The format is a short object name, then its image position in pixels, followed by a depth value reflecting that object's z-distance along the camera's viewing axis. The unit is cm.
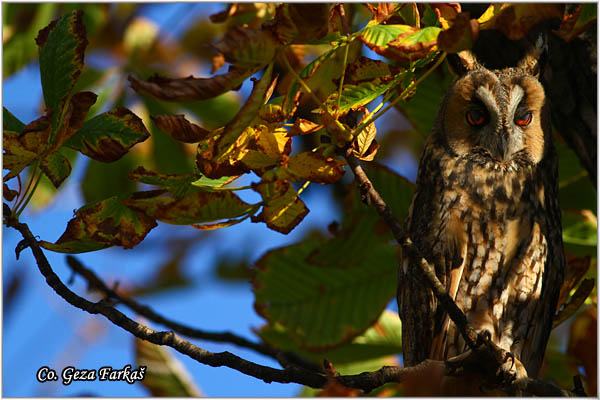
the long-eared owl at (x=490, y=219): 716
